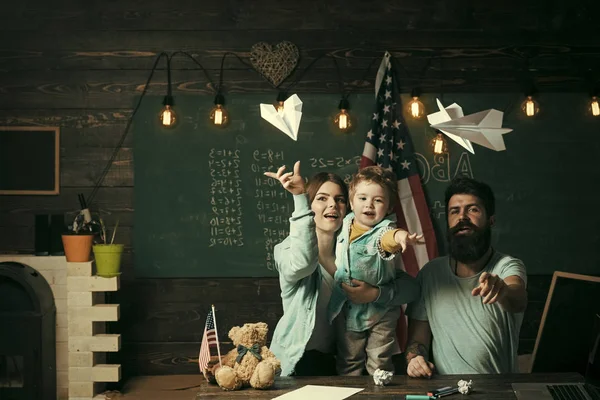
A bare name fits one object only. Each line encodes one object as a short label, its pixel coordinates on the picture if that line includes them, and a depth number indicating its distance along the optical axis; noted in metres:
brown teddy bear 2.45
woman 2.77
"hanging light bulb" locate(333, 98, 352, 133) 4.61
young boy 2.89
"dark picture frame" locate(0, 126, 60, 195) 4.70
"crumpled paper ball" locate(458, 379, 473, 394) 2.41
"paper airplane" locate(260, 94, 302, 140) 2.58
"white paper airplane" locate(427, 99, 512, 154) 2.56
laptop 2.38
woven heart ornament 4.61
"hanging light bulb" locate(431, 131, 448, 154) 4.52
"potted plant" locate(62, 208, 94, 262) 4.40
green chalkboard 4.68
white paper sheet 2.38
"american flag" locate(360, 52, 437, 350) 4.54
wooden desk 2.40
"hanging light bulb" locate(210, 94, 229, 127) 4.60
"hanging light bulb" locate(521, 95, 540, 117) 4.59
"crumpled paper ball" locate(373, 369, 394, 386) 2.52
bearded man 2.86
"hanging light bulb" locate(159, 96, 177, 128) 4.59
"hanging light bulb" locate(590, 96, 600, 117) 4.62
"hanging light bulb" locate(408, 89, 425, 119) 4.56
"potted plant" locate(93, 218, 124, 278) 4.40
